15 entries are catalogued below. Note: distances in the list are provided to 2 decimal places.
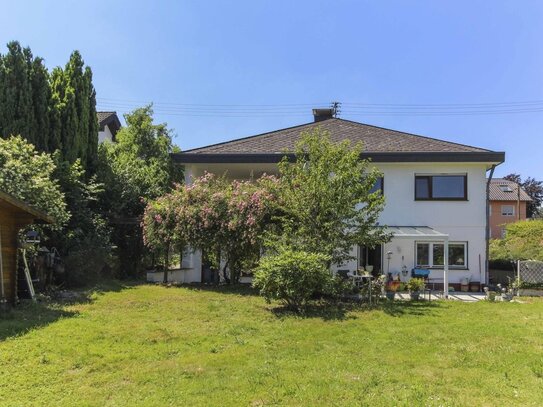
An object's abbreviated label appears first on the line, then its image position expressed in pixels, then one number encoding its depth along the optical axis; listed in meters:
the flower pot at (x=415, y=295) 13.30
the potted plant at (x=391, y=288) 13.57
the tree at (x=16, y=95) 15.47
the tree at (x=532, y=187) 59.62
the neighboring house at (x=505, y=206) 52.28
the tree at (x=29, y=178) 11.99
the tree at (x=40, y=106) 16.20
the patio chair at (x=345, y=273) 14.45
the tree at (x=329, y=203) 12.47
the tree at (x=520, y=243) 19.53
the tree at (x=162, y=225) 15.52
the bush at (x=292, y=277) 10.41
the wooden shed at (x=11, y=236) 10.05
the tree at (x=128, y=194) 17.98
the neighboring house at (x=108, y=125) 29.19
